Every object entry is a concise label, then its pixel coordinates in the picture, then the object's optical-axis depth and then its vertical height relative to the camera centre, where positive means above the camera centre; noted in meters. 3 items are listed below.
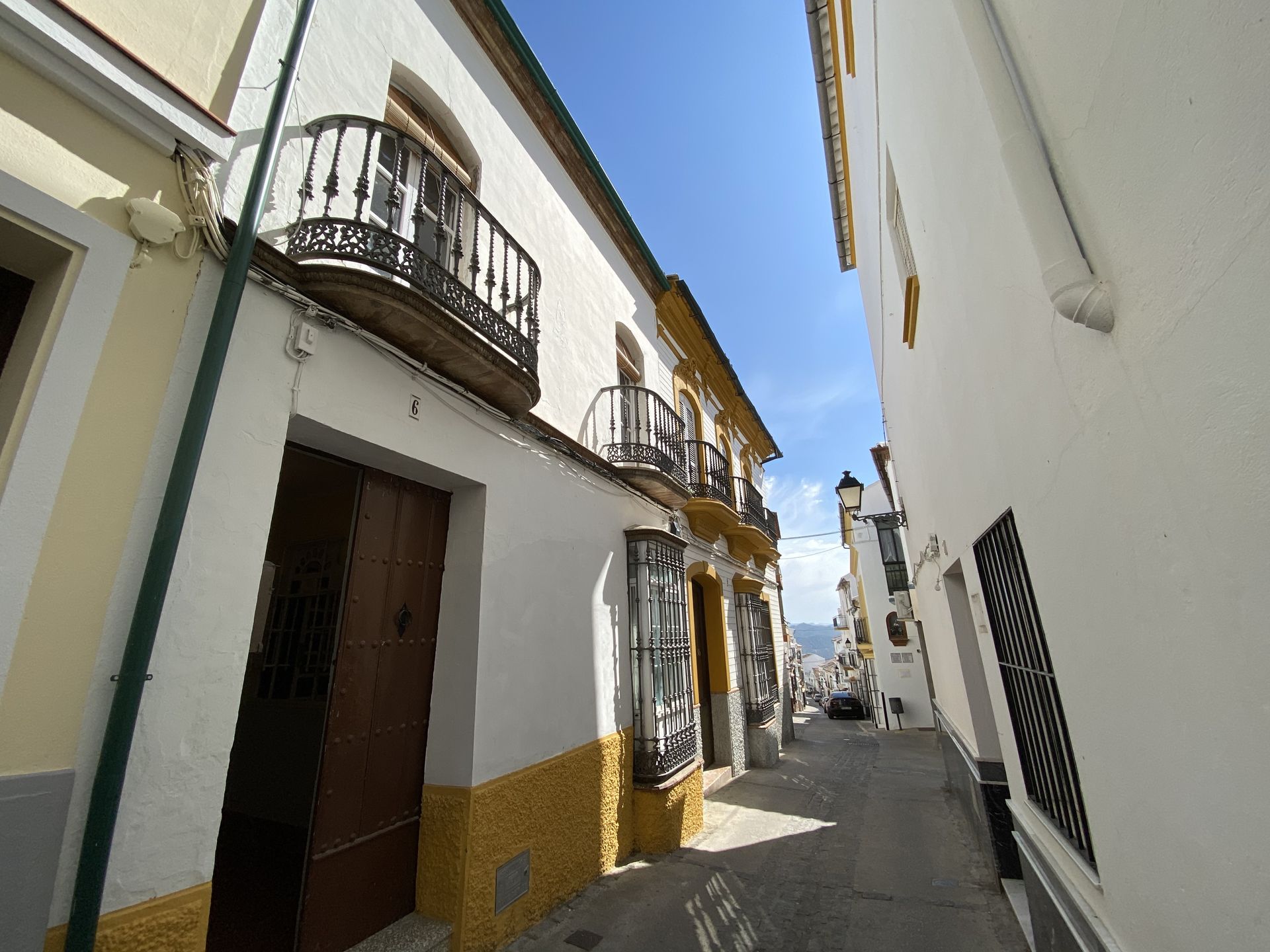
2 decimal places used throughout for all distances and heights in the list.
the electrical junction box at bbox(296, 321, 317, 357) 2.63 +1.53
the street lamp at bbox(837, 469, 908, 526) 9.85 +2.63
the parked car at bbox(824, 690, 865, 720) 20.77 -2.77
